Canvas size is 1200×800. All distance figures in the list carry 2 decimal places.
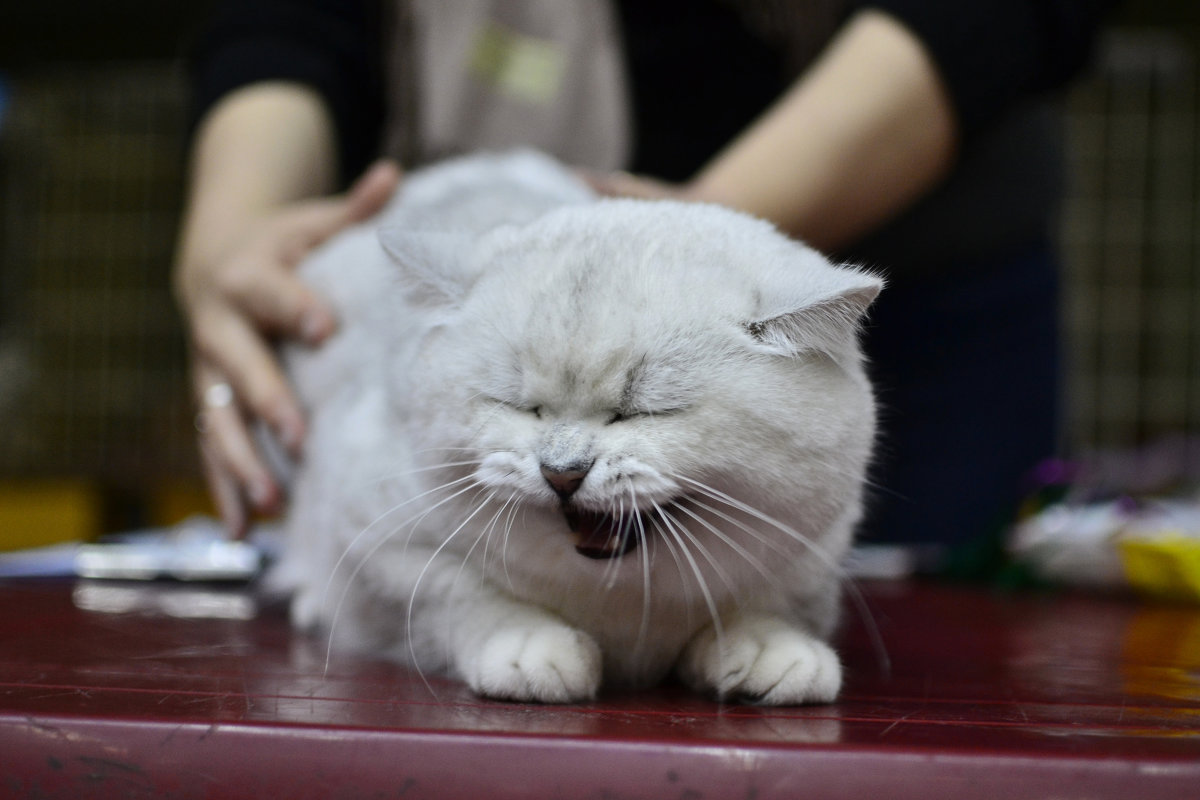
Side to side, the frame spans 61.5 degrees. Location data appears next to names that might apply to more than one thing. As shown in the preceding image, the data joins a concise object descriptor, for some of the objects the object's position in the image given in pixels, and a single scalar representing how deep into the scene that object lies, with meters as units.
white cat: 0.68
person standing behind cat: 1.31
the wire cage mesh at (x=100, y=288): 3.37
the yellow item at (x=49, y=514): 2.91
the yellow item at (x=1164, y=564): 1.29
